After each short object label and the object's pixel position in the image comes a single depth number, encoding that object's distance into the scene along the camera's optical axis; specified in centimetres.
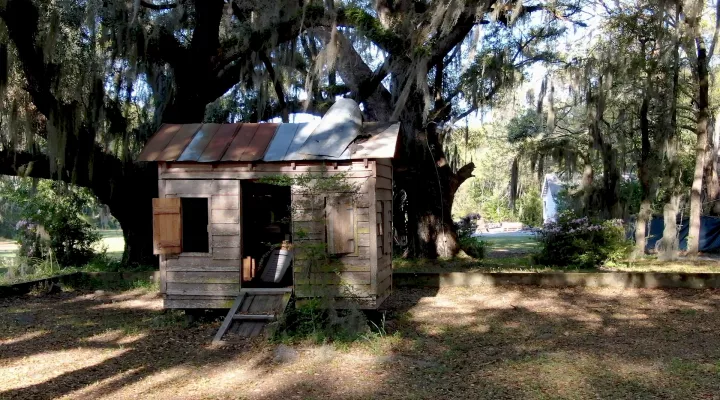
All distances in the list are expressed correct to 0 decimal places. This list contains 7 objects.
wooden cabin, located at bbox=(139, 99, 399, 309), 743
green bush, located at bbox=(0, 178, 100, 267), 1359
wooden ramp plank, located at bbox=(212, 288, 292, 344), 740
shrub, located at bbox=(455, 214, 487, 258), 1525
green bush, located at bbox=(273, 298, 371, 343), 697
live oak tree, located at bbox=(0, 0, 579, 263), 1027
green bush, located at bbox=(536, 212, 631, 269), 1215
